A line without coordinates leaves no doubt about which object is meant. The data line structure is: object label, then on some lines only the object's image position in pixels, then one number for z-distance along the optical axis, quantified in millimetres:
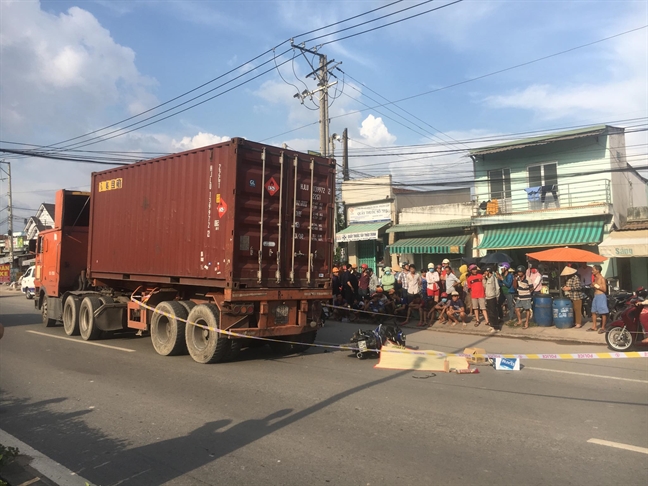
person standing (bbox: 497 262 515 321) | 14133
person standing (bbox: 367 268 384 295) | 16656
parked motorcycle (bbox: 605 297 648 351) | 9859
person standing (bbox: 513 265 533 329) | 13550
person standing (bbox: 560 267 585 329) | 13352
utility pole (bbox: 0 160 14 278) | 44156
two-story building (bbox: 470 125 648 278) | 19359
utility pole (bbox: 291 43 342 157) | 20609
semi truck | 8688
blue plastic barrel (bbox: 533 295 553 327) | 13531
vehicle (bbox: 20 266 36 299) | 28766
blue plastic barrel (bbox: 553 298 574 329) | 13195
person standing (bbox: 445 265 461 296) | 14836
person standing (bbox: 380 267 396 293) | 16078
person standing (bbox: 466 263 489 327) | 13758
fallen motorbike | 9320
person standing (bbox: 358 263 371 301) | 16844
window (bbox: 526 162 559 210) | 20703
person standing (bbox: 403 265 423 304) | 15305
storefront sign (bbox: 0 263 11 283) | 44375
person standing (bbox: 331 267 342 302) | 17500
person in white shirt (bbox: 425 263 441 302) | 15016
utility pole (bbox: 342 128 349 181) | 27297
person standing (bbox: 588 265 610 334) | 12219
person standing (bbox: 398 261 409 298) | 15570
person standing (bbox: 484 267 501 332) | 13483
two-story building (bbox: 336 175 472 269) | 22406
